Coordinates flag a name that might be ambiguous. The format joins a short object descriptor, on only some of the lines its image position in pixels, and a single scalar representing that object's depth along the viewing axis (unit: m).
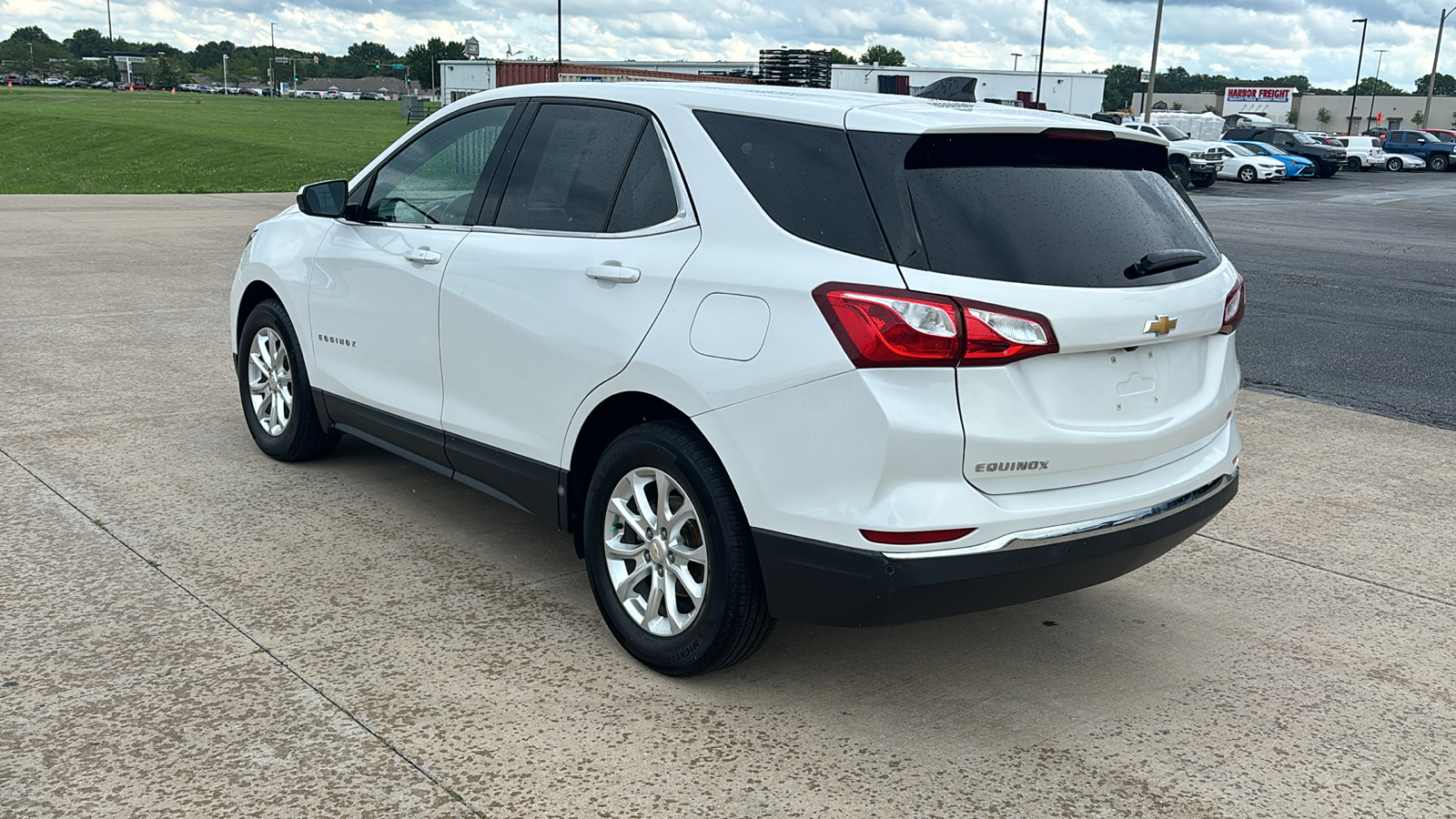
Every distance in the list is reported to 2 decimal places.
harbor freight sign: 106.31
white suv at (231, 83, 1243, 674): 3.14
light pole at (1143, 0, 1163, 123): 51.41
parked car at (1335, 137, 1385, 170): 50.22
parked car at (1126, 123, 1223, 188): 35.38
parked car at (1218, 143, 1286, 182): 39.94
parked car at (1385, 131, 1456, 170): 51.66
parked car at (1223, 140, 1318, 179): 41.51
